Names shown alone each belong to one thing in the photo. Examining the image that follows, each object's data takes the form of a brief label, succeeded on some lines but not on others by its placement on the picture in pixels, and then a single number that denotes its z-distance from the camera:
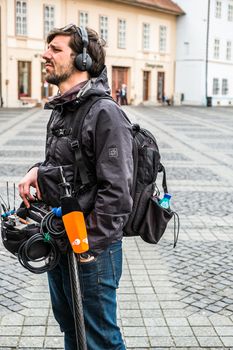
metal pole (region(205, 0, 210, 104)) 43.34
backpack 2.54
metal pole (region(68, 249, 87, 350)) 2.35
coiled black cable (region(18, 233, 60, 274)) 2.37
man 2.36
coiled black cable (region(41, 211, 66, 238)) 2.38
